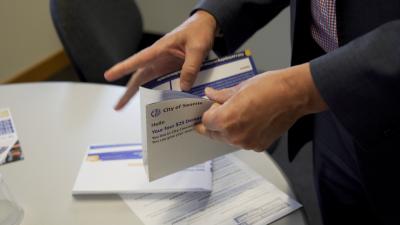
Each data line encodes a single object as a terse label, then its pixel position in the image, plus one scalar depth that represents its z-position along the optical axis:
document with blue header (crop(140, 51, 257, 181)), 0.62
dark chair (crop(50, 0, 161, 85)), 1.22
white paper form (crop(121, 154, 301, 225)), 0.71
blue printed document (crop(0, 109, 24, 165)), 0.87
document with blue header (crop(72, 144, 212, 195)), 0.75
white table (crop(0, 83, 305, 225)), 0.73
